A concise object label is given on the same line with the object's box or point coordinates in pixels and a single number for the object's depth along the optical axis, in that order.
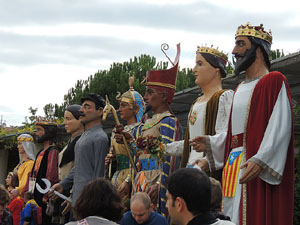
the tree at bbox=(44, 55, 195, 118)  38.28
